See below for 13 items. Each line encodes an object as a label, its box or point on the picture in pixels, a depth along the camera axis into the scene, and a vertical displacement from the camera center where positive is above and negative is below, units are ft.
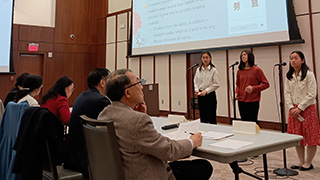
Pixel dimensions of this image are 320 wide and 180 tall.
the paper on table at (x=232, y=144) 4.12 -0.66
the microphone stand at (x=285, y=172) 8.17 -2.24
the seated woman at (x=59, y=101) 7.50 +0.17
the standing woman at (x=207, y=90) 11.71 +0.74
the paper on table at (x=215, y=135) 4.84 -0.59
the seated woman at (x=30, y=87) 7.45 +0.64
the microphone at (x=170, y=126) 5.87 -0.49
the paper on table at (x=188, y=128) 4.79 -0.43
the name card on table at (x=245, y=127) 5.29 -0.47
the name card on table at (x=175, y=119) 6.97 -0.37
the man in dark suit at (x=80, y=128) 5.43 -0.48
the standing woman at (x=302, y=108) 8.46 -0.09
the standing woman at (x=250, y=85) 10.28 +0.80
